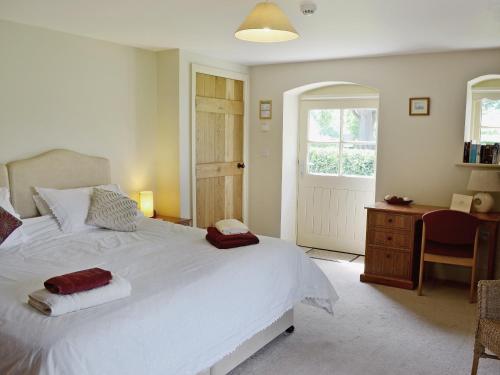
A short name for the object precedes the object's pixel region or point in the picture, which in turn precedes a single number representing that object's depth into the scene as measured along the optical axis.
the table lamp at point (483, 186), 4.02
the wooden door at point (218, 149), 4.89
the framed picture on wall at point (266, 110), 5.43
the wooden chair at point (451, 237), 3.79
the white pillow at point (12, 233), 2.99
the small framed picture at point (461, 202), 4.19
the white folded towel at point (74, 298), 1.93
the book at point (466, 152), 4.30
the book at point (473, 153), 4.26
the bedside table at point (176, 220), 4.46
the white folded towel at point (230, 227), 3.11
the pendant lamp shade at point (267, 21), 2.35
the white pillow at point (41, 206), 3.55
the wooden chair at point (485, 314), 2.48
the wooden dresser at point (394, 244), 4.20
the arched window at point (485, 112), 4.82
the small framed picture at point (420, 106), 4.53
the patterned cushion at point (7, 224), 2.95
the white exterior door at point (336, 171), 5.32
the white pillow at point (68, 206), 3.46
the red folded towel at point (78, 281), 1.99
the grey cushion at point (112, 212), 3.53
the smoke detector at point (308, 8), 2.86
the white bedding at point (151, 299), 1.80
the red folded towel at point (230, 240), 2.98
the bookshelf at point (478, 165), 4.17
